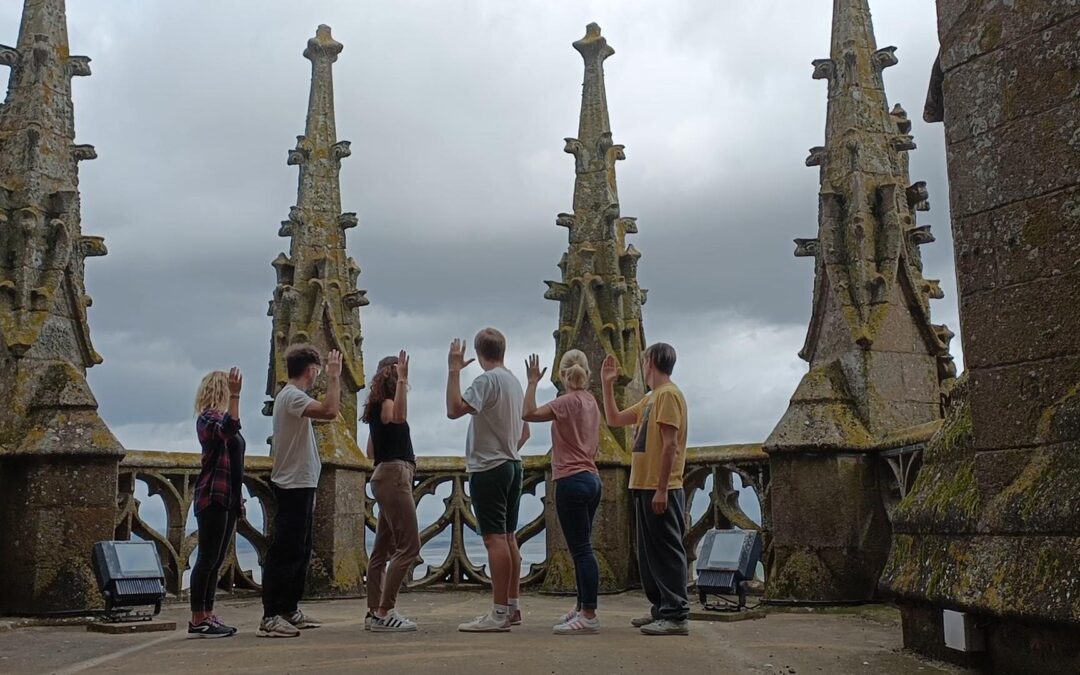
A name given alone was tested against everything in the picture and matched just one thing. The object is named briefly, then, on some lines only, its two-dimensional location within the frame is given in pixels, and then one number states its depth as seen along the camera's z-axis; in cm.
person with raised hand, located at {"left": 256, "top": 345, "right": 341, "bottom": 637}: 652
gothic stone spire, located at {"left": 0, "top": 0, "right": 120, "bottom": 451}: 862
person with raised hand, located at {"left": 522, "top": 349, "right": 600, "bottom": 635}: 668
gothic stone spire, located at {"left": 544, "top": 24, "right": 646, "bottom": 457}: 1077
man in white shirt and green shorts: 658
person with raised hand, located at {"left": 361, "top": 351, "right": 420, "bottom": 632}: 662
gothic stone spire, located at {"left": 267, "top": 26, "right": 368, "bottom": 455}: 1081
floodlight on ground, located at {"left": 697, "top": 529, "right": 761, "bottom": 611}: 768
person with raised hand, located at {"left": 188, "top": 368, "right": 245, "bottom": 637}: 661
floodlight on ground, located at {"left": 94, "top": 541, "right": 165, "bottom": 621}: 740
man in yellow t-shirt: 639
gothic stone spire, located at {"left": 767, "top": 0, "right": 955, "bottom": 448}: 873
